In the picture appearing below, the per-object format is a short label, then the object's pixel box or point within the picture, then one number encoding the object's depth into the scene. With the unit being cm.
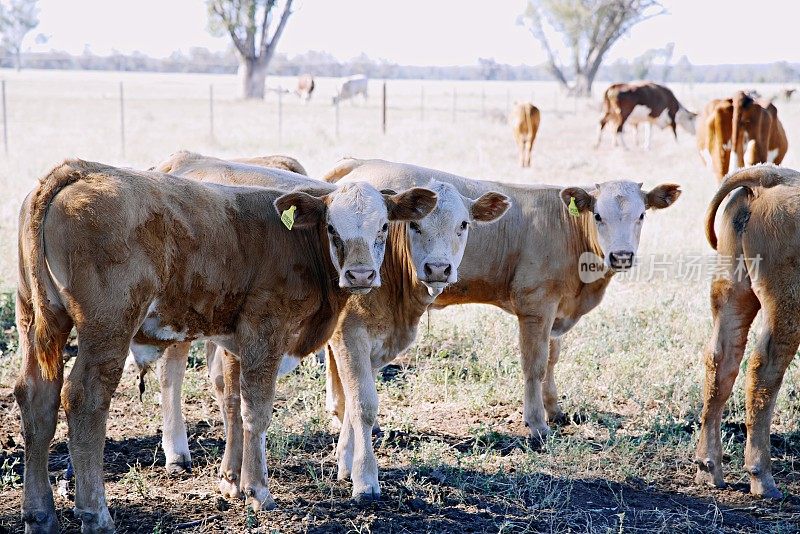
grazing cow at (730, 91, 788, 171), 1447
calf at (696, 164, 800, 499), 545
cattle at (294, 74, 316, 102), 4749
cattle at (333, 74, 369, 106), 4742
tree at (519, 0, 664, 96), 5612
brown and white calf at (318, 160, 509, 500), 541
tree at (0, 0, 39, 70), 8638
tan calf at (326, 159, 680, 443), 674
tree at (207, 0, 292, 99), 4438
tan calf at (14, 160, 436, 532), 435
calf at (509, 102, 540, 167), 2092
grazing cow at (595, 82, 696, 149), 2762
